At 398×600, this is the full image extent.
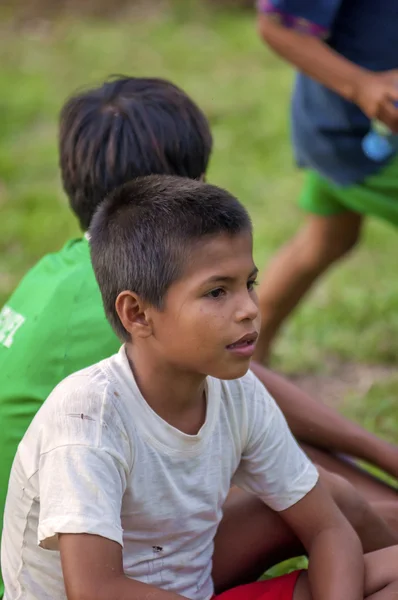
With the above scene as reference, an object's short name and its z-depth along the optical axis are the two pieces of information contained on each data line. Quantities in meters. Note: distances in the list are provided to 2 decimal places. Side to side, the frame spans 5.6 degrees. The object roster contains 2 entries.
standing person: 4.23
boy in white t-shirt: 3.56
